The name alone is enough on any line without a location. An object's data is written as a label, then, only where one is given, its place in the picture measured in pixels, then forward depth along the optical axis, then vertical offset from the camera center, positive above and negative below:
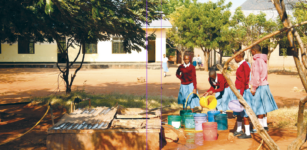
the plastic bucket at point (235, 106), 5.29 -0.82
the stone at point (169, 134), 5.21 -1.30
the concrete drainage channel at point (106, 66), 25.39 -0.32
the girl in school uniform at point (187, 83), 6.51 -0.48
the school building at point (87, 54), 26.61 +0.77
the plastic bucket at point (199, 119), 5.87 -1.17
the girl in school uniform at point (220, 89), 6.11 -0.60
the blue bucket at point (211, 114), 6.22 -1.14
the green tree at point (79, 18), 5.59 +0.96
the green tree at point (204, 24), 22.25 +3.01
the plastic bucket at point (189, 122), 6.00 -1.26
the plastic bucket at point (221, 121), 6.05 -1.25
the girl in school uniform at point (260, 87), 5.22 -0.47
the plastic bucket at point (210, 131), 5.24 -1.26
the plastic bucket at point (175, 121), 5.87 -1.21
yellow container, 5.92 -0.85
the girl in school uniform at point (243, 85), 5.35 -0.45
